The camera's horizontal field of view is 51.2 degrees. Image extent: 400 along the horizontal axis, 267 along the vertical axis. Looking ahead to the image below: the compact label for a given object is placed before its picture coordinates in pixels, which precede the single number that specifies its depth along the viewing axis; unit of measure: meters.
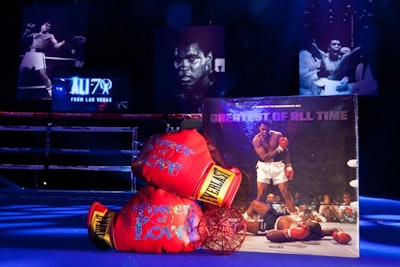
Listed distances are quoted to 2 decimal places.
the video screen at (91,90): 4.91
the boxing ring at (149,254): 1.39
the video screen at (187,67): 4.91
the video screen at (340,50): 4.59
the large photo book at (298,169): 1.47
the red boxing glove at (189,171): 1.42
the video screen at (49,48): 5.19
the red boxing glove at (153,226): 1.47
